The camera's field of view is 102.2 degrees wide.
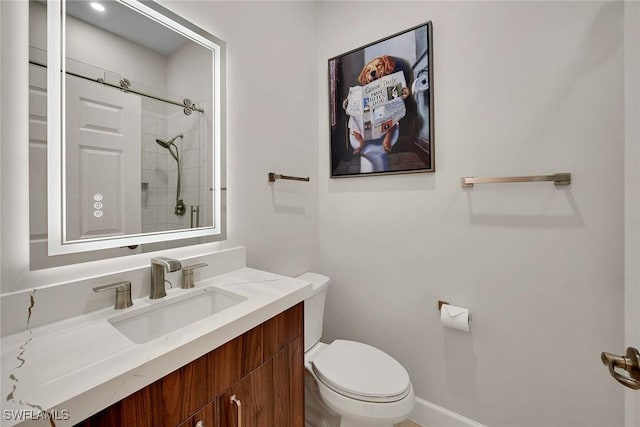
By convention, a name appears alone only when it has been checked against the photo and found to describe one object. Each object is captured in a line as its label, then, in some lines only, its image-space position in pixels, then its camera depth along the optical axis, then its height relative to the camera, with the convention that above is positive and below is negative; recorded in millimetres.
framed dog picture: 1372 +627
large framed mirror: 767 +330
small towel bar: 1418 +216
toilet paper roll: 1235 -506
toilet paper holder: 1349 -470
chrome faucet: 880 -213
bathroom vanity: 459 -315
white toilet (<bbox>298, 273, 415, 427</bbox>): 1022 -719
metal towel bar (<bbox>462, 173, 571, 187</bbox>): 1056 +144
